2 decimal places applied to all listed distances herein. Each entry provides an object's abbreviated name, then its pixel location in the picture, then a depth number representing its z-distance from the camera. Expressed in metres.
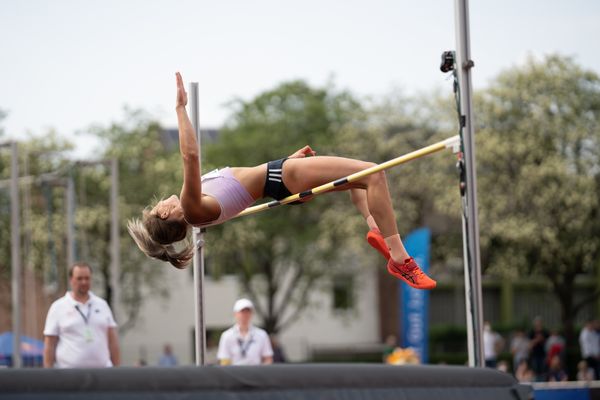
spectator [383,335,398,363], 21.37
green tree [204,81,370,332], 31.50
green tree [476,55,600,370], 26.59
